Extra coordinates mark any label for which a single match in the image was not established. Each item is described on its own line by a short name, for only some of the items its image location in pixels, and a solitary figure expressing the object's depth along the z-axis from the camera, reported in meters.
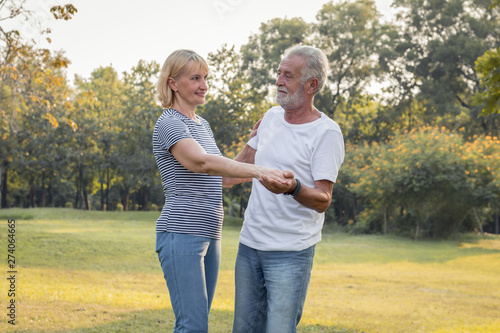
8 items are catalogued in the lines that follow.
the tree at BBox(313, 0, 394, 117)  35.41
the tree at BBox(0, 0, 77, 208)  10.41
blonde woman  2.81
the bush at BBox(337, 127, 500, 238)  18.86
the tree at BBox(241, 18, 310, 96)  37.47
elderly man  2.85
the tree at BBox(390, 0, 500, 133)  30.11
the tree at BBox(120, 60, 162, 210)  32.12
